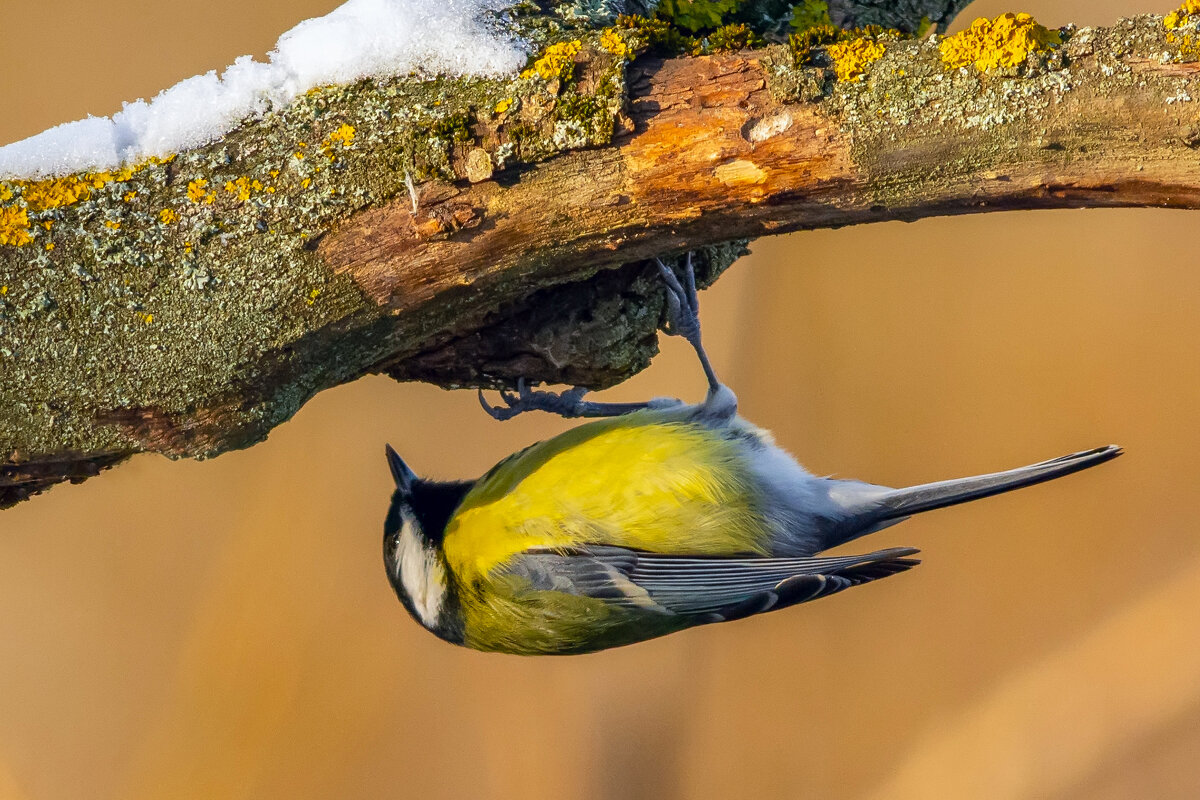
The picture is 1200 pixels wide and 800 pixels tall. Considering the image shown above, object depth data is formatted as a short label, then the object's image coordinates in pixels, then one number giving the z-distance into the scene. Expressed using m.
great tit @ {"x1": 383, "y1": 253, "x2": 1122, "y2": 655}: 3.81
